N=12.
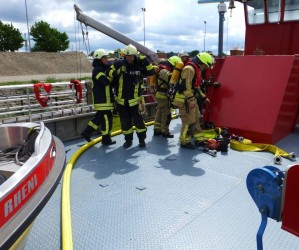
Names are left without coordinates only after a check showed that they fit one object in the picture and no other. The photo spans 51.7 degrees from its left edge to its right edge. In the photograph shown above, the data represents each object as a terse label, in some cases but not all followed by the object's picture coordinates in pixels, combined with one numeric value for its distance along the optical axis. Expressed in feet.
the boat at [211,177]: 8.45
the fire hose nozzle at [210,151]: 15.89
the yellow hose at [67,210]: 8.15
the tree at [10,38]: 128.57
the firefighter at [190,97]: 16.38
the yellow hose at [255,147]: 15.70
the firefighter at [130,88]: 16.52
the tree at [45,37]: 146.61
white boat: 5.77
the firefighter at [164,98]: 18.80
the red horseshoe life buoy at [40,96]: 17.24
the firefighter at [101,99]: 16.58
